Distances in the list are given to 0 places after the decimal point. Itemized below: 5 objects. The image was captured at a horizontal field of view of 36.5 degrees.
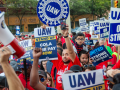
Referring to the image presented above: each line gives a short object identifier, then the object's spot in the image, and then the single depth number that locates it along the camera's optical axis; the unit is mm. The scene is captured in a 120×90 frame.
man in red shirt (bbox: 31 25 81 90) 3412
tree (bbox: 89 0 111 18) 36094
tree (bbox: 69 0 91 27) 34781
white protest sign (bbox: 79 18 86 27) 10766
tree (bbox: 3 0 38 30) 30597
